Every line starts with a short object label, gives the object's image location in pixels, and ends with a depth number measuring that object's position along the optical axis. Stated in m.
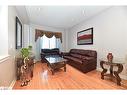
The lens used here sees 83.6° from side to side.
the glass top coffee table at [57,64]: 2.77
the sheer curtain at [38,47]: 4.83
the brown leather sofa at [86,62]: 2.96
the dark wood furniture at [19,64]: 2.30
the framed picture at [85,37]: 3.65
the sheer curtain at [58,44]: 5.47
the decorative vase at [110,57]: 2.31
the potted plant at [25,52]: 2.24
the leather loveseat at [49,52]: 4.52
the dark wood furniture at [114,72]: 2.09
